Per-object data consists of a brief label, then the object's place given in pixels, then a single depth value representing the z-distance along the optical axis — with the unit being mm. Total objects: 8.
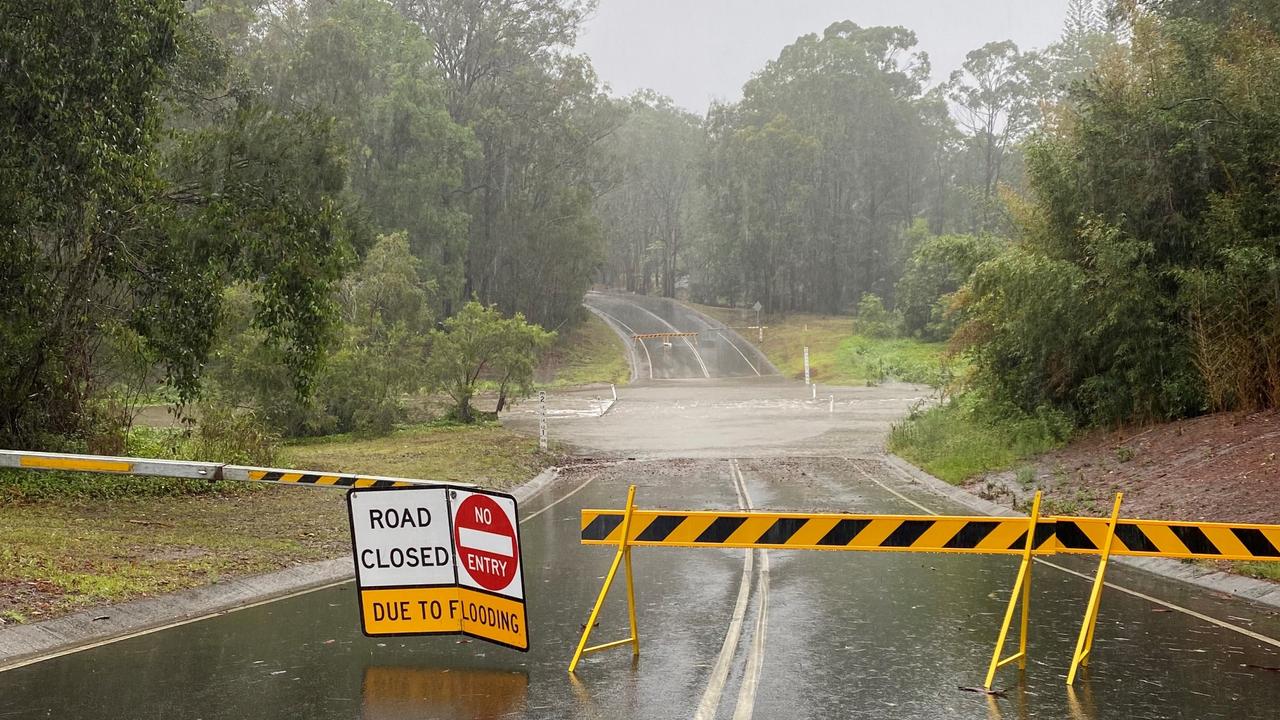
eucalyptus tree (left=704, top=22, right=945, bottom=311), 90625
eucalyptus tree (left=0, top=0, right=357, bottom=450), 14883
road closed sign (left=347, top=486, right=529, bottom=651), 8078
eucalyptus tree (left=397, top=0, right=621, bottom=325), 75062
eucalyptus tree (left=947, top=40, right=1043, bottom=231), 95269
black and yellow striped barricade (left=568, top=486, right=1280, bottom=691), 7617
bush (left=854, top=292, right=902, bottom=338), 78938
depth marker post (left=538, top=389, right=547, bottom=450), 27703
